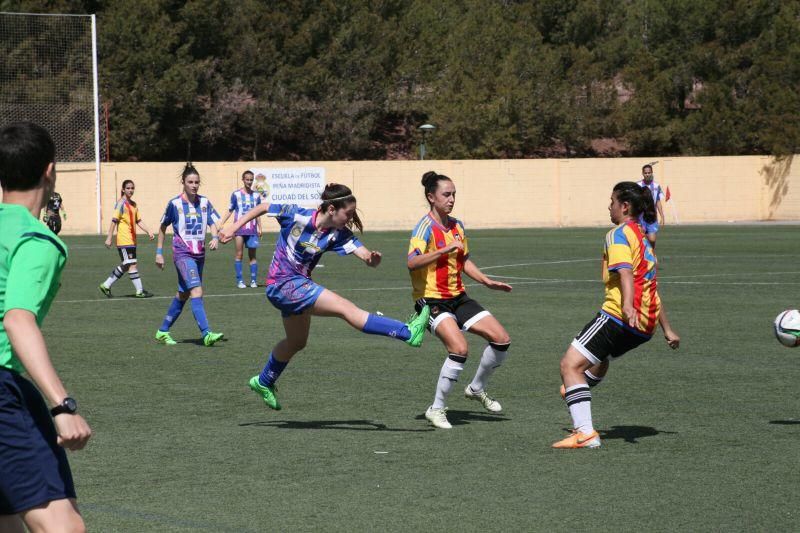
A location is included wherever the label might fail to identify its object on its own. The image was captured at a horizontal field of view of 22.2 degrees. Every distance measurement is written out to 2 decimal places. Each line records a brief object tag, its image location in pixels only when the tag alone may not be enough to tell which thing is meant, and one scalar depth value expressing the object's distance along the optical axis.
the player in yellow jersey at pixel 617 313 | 13.57
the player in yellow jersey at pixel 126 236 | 34.10
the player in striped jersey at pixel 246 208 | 38.93
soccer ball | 14.53
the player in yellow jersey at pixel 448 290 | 15.47
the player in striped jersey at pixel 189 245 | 23.44
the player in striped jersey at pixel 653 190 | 38.91
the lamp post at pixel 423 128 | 87.13
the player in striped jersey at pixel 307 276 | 15.08
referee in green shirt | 6.38
